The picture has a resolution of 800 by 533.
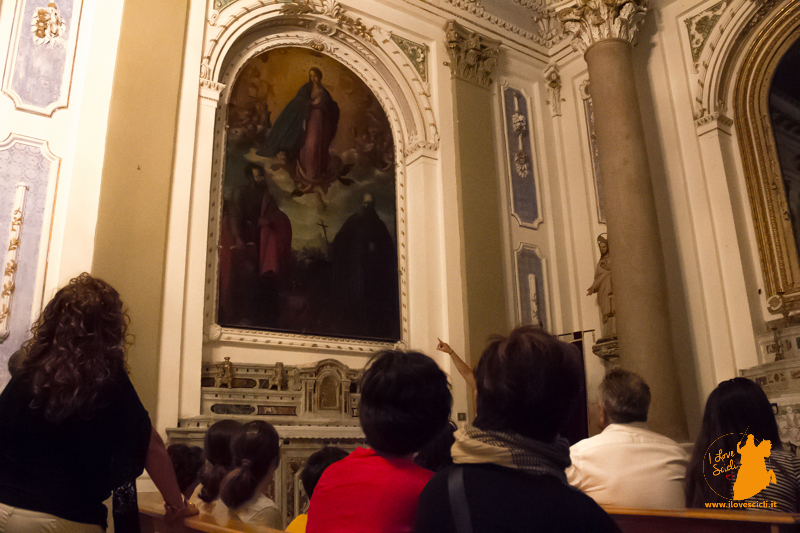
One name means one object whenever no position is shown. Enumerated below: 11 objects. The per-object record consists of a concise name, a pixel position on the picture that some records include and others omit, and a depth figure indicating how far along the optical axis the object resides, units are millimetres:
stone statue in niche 8766
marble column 7609
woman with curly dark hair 2172
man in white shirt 2848
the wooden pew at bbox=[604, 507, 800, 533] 1919
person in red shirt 1781
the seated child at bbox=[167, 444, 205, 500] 3865
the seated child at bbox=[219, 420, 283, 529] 2744
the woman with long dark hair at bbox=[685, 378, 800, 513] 2494
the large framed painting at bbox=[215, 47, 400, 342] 7430
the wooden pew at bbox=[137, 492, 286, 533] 2066
